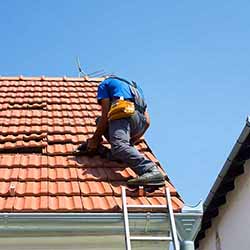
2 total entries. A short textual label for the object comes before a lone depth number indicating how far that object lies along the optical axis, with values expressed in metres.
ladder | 7.15
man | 8.33
